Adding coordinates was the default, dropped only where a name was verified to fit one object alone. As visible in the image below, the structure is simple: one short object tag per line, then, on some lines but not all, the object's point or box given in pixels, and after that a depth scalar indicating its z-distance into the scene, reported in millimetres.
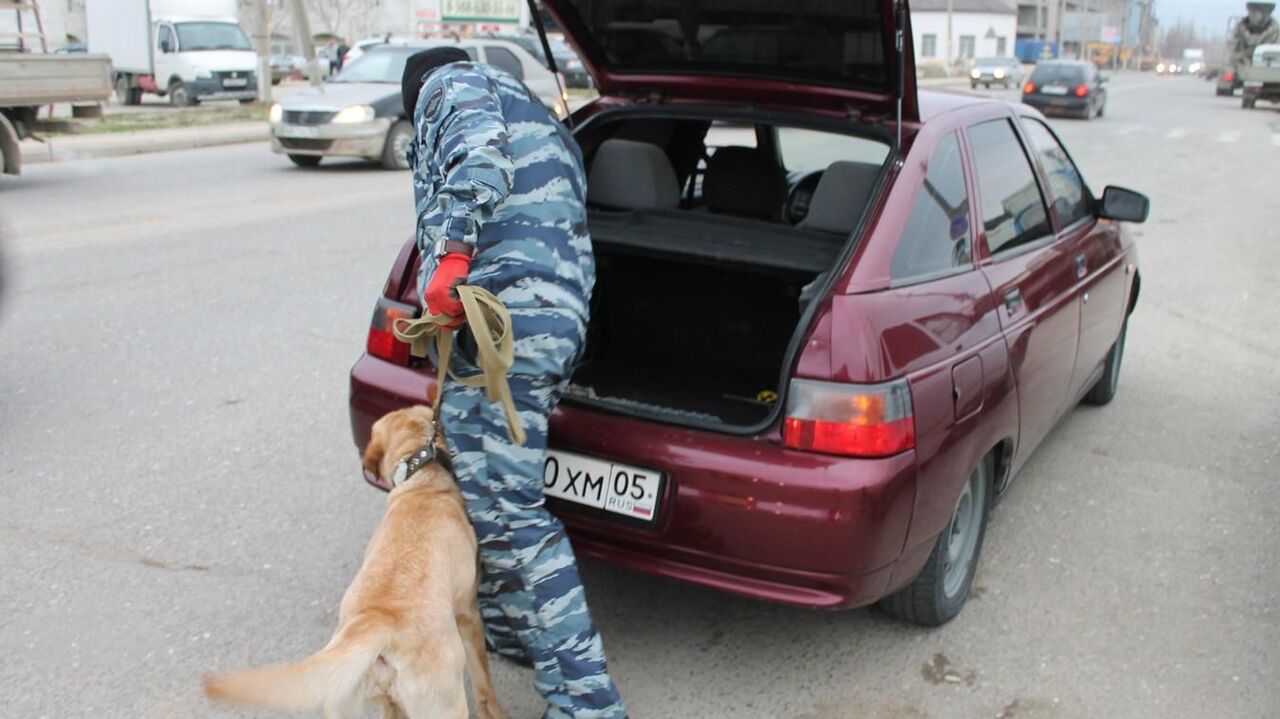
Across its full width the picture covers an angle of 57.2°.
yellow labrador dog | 2158
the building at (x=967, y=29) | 94250
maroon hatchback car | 2965
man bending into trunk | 2795
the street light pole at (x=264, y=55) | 23766
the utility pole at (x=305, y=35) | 23839
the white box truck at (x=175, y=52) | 27328
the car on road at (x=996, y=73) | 55125
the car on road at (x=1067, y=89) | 30359
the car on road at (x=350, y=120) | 14633
